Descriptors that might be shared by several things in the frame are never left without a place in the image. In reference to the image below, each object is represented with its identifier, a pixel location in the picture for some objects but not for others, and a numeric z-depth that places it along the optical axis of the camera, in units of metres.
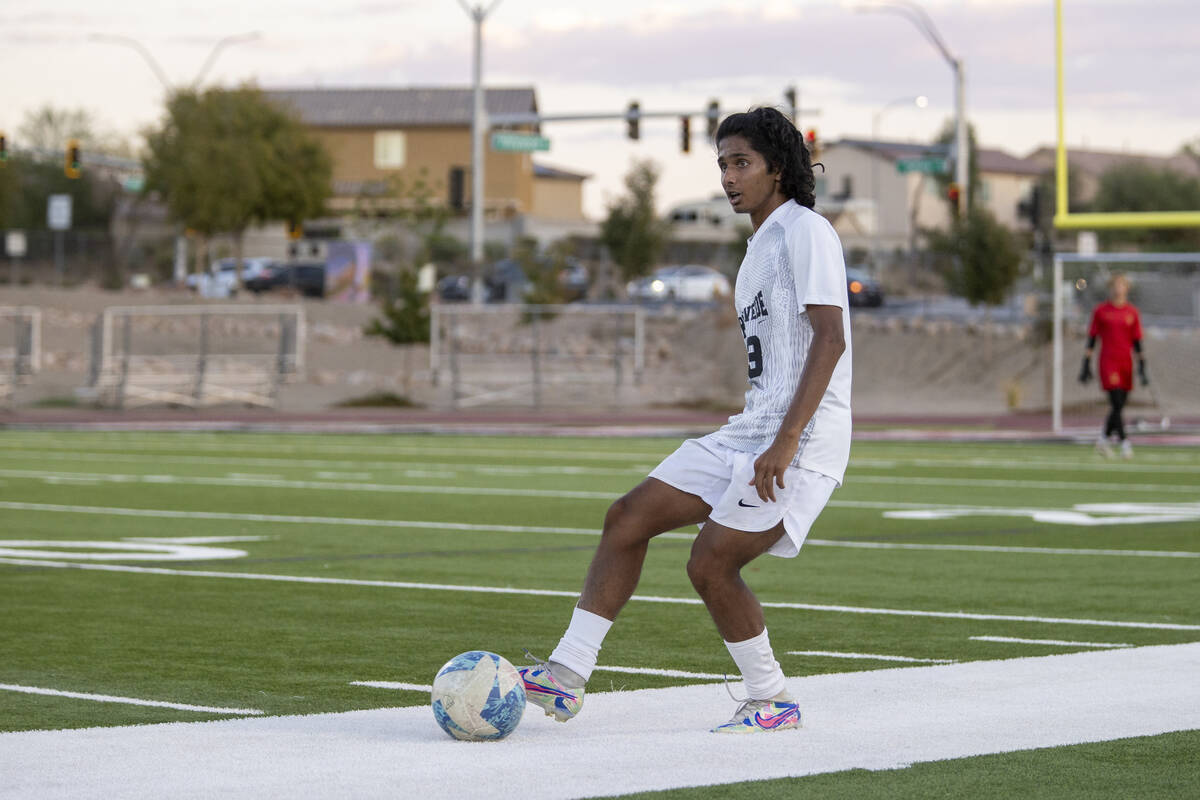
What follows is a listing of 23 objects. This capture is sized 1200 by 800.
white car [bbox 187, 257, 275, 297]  66.88
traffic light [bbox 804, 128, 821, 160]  43.71
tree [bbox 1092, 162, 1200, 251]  57.63
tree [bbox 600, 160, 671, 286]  59.03
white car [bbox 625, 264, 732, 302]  61.59
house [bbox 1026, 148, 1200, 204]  92.07
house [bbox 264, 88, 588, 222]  91.94
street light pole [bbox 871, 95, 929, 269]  68.55
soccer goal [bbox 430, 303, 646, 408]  38.66
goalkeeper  22.50
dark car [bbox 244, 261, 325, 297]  69.44
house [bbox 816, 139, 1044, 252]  94.00
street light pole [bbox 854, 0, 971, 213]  46.50
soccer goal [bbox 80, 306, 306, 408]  37.97
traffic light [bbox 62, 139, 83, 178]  47.44
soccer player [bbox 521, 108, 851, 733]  6.39
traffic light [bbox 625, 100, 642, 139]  44.47
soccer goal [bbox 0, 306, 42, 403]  38.28
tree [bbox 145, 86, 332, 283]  67.31
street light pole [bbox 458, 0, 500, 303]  45.41
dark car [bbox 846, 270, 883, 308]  57.00
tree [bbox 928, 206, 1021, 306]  44.66
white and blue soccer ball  6.31
